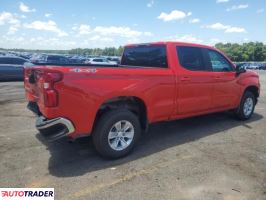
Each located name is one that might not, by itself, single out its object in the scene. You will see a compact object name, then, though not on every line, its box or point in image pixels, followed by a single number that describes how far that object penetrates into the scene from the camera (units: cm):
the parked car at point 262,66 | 3624
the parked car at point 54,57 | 1814
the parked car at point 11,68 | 1155
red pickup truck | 285
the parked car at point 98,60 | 2238
